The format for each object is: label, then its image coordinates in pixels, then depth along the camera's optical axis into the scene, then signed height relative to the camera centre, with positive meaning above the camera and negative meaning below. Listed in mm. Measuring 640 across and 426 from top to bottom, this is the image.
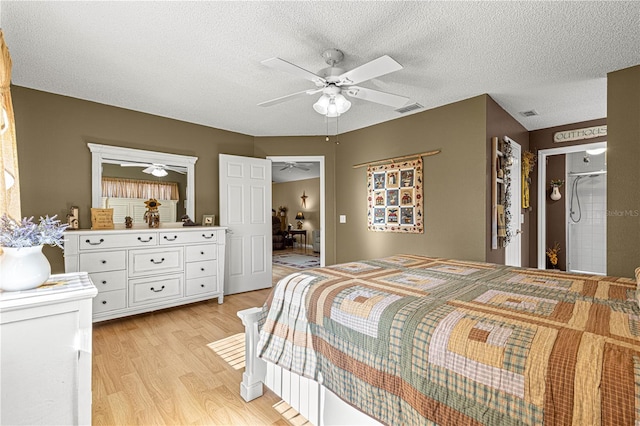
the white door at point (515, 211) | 3982 +12
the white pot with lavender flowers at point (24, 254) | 1206 -157
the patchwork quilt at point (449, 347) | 845 -464
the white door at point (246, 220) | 4383 -94
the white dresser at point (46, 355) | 1127 -547
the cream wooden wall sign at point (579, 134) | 4129 +1088
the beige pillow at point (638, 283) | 1241 -329
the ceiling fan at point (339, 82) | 1947 +927
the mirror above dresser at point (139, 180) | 3488 +443
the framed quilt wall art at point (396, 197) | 3883 +208
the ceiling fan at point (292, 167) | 8381 +1315
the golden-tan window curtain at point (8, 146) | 1705 +394
